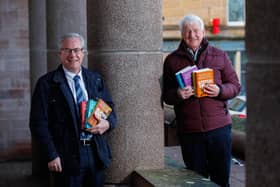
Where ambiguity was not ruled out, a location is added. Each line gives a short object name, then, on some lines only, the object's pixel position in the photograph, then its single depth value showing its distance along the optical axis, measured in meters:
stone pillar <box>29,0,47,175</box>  10.05
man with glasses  5.28
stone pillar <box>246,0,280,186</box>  2.12
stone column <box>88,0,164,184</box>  5.85
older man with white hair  5.91
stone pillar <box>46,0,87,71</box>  8.66
